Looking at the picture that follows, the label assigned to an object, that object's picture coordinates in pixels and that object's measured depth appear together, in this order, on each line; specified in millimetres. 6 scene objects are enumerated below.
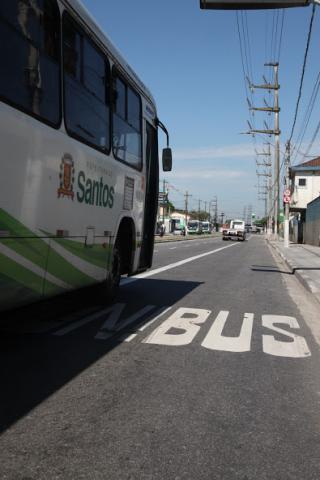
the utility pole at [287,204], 33294
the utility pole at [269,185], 81344
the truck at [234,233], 65319
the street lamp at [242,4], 10297
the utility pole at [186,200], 117325
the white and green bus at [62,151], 4516
